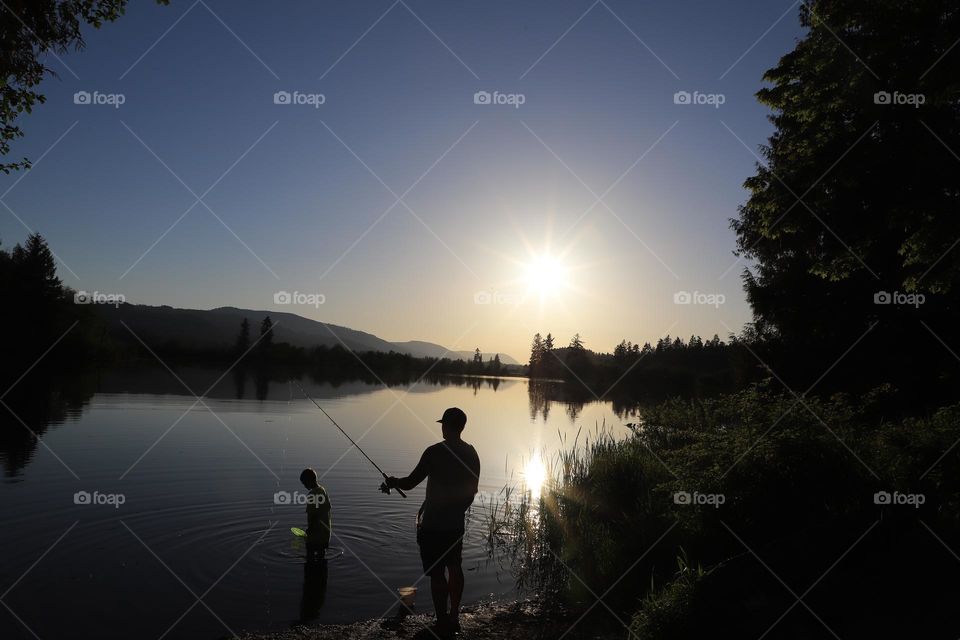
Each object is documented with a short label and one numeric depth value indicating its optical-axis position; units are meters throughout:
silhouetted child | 10.60
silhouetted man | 7.67
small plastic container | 9.33
